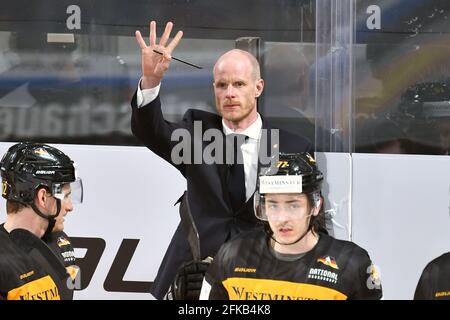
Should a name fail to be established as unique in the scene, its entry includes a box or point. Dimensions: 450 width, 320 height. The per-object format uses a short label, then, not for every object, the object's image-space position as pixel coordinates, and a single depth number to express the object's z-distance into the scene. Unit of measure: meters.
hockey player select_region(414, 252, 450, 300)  7.95
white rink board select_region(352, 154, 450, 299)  8.73
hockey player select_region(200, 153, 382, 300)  7.64
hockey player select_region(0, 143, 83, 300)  7.45
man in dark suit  8.65
